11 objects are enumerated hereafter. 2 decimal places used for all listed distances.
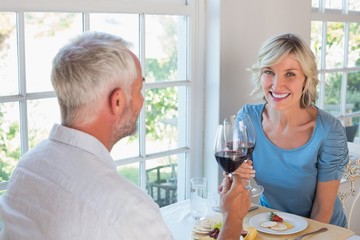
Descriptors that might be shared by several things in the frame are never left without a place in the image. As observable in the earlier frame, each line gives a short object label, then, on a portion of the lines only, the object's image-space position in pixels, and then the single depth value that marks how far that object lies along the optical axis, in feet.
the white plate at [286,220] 4.82
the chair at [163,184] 7.16
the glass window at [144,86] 5.59
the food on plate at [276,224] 4.89
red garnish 5.02
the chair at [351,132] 10.44
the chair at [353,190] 6.97
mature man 3.00
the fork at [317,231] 4.72
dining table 4.78
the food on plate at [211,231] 4.62
